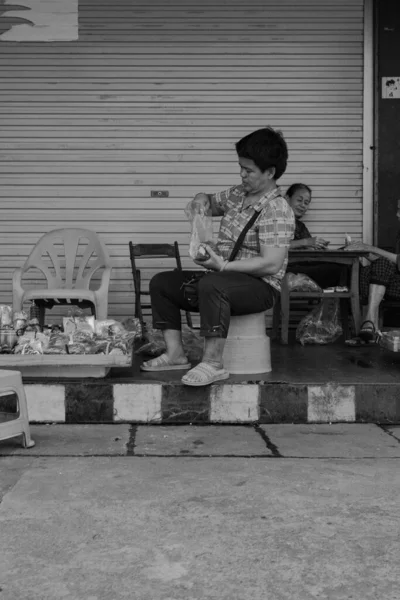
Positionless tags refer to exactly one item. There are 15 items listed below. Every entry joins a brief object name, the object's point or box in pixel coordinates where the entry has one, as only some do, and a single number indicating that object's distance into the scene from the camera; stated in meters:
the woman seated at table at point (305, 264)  6.70
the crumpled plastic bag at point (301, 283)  6.40
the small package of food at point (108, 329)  4.58
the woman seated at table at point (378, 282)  6.16
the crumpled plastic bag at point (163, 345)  5.30
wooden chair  6.81
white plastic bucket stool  4.51
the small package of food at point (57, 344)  4.32
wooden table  6.17
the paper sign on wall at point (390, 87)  7.00
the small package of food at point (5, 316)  4.63
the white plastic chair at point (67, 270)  5.95
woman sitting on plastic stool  4.19
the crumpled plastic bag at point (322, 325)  6.37
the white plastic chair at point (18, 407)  3.50
